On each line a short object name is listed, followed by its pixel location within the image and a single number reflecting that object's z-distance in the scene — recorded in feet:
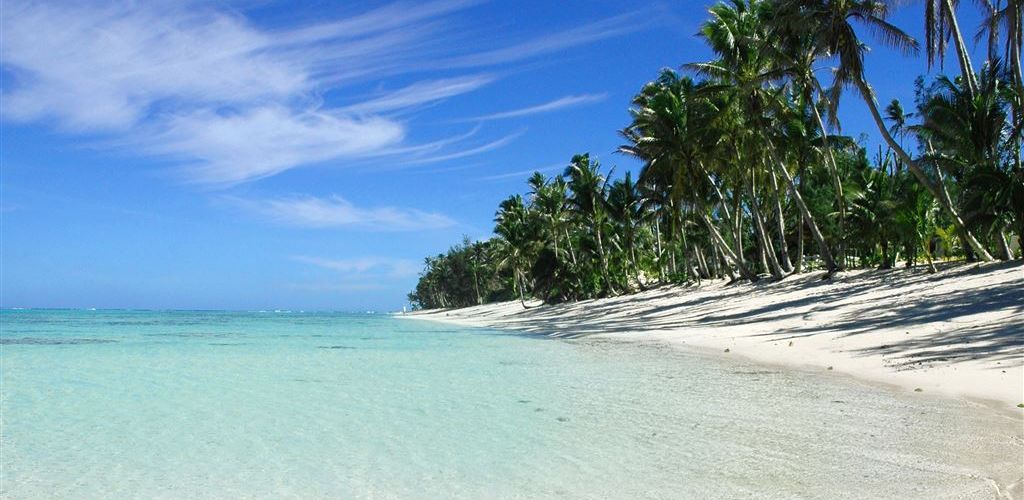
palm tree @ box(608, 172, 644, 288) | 140.51
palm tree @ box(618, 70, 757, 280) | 97.91
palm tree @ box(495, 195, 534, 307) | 188.34
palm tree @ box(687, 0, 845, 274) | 85.87
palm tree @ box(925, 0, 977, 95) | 58.39
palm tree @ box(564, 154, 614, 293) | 145.18
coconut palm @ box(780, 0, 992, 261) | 65.44
